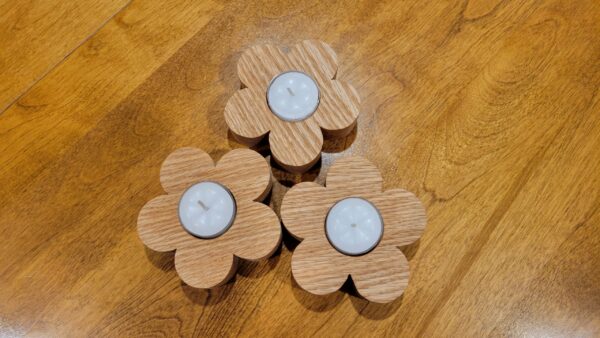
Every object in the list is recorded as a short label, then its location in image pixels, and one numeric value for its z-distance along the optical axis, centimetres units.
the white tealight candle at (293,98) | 47
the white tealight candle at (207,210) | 44
